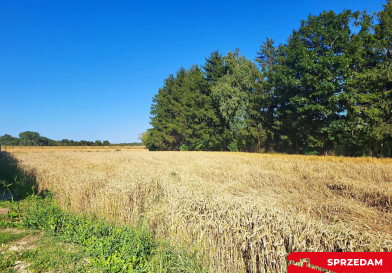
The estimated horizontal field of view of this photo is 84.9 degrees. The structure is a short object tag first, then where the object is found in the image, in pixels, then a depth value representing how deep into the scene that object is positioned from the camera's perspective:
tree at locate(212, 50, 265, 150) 39.69
